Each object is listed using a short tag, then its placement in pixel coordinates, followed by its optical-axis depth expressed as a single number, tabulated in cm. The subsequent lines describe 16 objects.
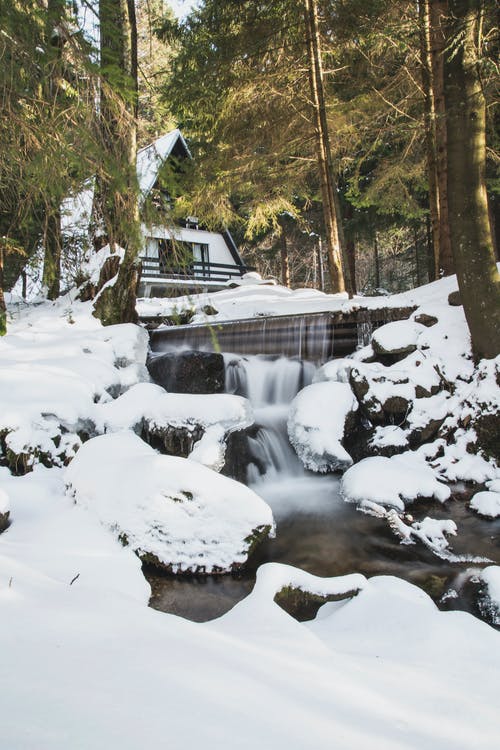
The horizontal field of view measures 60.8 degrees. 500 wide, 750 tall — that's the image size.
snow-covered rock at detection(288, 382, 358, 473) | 688
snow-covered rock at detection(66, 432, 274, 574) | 396
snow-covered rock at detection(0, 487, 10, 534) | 387
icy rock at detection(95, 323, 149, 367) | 891
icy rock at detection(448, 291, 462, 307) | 802
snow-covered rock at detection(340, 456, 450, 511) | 564
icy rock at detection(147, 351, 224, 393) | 879
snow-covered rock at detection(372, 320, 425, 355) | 775
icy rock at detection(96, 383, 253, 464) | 652
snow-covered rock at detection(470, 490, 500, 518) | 523
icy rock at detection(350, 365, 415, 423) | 716
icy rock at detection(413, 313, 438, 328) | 804
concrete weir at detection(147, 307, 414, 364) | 908
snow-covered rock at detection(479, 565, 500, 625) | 342
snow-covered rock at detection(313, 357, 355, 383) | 763
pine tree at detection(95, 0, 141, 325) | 319
